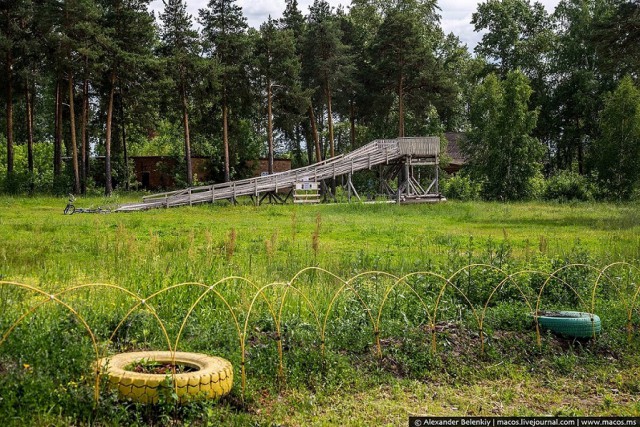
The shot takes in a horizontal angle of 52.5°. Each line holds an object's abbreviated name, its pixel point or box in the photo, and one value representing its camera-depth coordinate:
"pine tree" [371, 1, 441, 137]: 43.97
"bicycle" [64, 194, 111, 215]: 27.49
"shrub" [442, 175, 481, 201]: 43.62
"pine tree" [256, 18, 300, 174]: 40.75
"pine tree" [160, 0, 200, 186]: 39.56
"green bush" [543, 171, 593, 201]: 40.59
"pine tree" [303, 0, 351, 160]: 44.50
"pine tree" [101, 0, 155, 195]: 37.69
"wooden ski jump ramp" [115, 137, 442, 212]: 35.31
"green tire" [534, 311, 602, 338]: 8.06
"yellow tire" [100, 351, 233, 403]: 5.47
